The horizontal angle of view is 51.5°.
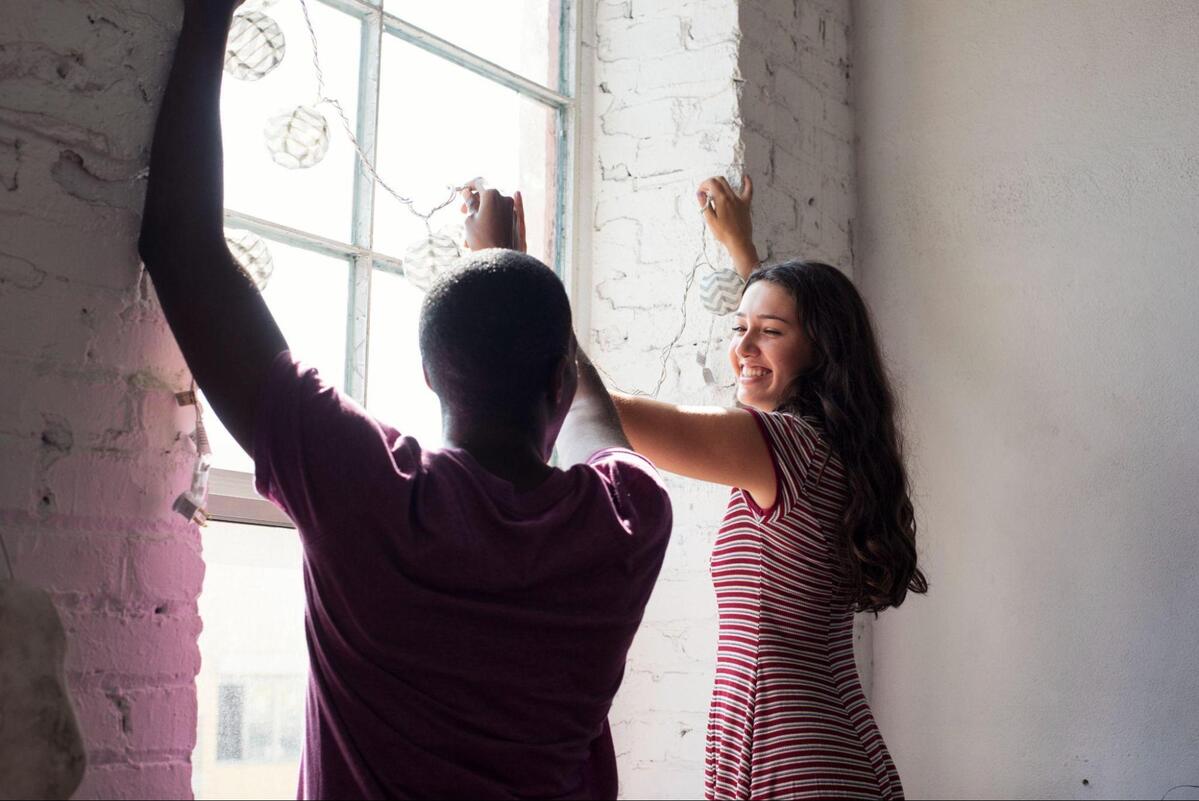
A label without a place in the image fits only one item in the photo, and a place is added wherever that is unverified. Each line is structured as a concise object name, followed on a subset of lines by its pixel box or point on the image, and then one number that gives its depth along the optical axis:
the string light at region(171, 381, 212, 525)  1.31
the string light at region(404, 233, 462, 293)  1.71
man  1.03
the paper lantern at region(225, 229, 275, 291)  1.40
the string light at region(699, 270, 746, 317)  2.12
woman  1.72
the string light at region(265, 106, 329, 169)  1.53
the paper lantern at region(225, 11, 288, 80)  1.41
